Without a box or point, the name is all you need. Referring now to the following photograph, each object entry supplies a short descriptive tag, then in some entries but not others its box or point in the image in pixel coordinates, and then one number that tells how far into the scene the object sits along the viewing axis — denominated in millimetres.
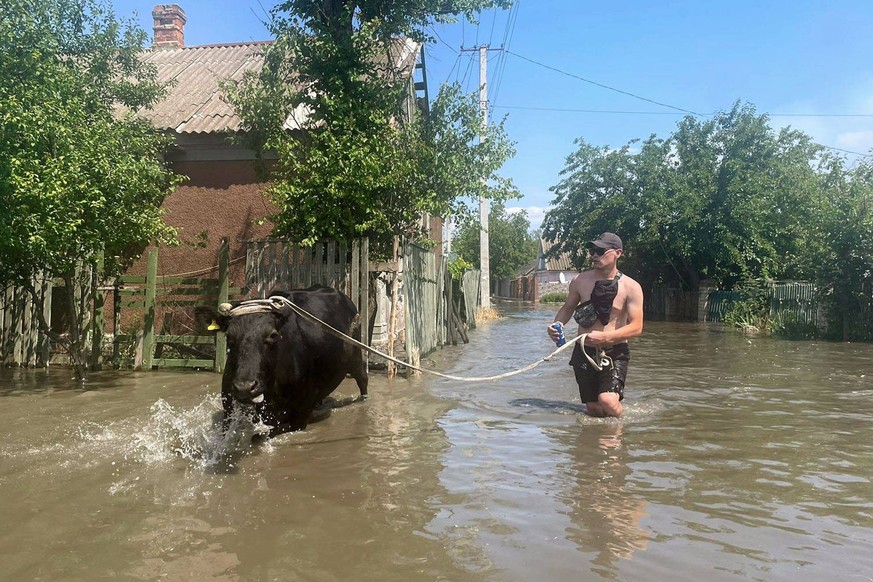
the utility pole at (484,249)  28125
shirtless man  6449
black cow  5109
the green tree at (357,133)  9695
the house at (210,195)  12250
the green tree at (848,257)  18000
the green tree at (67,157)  7578
